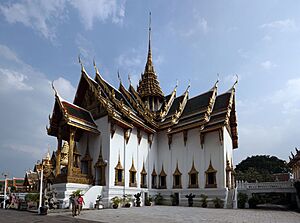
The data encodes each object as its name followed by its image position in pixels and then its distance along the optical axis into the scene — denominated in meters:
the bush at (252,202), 16.88
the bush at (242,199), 16.79
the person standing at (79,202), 11.71
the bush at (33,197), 15.30
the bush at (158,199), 19.91
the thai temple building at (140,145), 16.73
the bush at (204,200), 17.51
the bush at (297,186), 15.88
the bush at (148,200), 18.91
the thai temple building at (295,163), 19.08
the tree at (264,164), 46.81
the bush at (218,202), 16.89
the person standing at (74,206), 11.20
